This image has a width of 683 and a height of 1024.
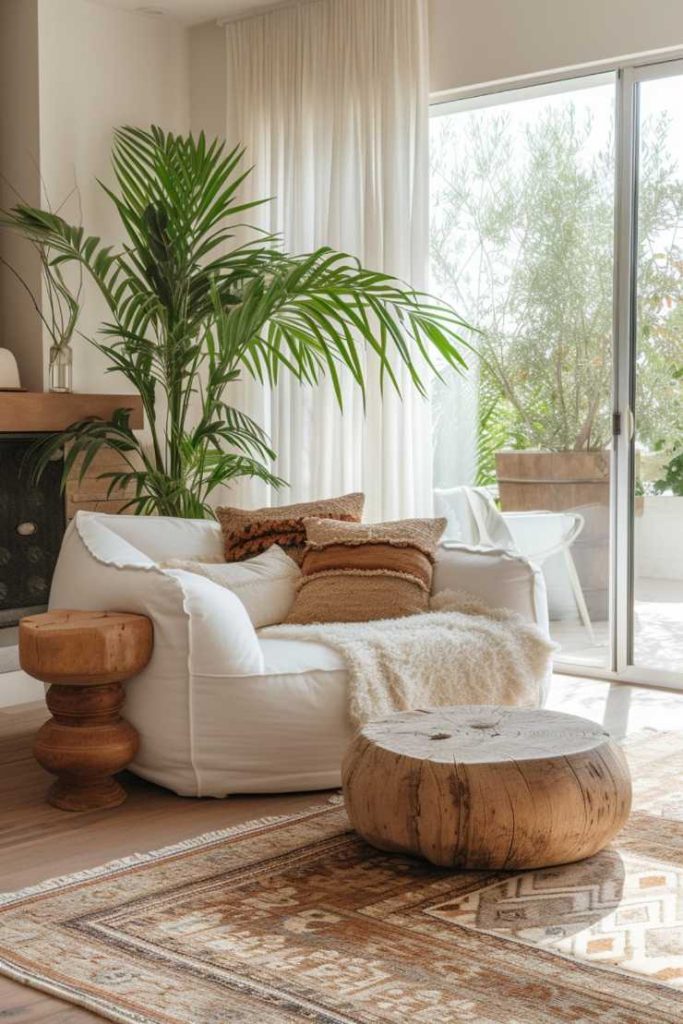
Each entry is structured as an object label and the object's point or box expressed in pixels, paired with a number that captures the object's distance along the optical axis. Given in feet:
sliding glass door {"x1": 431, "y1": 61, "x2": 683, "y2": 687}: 15.66
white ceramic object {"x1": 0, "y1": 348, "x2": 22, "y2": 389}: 16.72
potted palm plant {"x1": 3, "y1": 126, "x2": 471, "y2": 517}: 15.16
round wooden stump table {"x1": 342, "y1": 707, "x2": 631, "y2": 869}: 9.03
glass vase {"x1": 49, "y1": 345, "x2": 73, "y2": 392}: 17.01
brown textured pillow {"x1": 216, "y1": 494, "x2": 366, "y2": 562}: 13.91
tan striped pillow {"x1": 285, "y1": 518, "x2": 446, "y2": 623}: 13.10
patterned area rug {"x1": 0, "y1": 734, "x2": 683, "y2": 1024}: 7.27
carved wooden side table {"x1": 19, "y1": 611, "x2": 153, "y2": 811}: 10.91
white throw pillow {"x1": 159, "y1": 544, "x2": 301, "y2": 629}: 13.08
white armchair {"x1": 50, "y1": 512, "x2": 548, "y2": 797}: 11.28
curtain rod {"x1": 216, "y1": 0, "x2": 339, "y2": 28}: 17.81
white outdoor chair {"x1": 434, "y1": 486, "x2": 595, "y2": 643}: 16.65
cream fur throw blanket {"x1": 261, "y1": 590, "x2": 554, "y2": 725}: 11.61
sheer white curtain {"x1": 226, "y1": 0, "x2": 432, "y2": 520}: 17.02
